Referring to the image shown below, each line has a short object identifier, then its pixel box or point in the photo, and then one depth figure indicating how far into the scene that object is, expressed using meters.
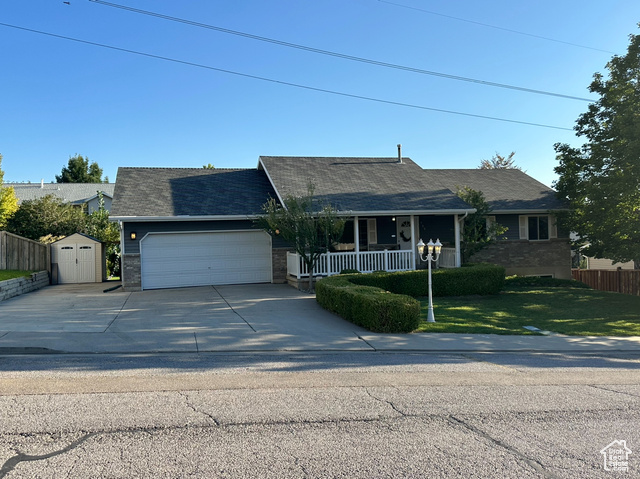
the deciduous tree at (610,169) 16.27
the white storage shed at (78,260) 21.58
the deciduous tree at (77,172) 53.50
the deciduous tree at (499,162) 55.94
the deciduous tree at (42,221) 24.02
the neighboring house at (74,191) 38.60
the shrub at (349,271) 17.83
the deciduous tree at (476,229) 20.61
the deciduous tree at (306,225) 16.62
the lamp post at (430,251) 12.53
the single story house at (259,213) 18.61
